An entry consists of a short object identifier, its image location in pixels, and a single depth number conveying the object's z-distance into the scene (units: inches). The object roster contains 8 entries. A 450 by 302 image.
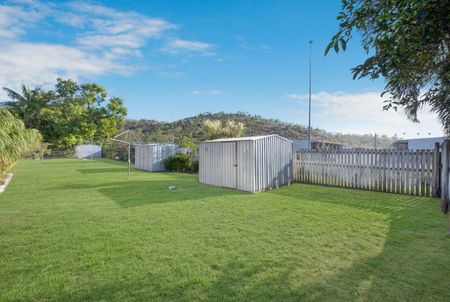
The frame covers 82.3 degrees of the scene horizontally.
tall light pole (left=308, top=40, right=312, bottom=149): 611.5
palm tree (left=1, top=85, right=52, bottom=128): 1075.5
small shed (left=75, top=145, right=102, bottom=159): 1443.9
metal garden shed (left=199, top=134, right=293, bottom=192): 340.8
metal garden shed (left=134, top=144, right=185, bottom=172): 682.8
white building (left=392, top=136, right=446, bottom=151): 612.7
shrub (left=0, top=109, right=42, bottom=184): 298.5
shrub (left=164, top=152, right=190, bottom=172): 659.4
